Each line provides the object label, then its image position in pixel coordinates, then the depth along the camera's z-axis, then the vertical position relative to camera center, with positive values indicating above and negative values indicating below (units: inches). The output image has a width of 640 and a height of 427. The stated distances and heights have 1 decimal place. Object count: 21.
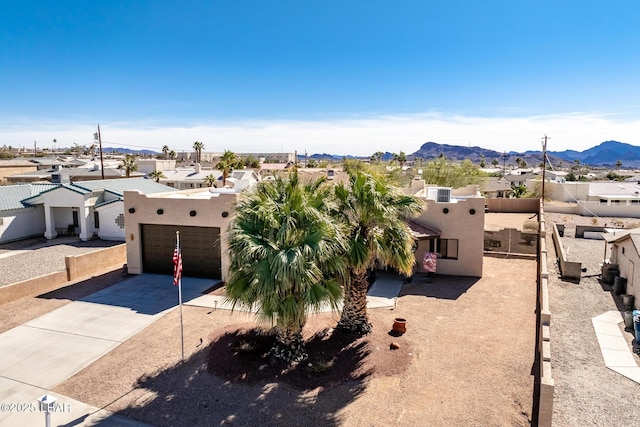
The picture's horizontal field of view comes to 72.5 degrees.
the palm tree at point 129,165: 2167.2 -3.1
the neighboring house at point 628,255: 693.3 -166.9
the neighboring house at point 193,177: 2171.5 -65.4
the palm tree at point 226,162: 2134.6 +10.2
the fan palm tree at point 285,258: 436.5 -96.4
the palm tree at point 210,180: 2037.6 -74.4
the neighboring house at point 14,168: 2223.2 -18.1
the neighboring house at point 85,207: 1202.0 -119.2
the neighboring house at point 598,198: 1787.6 -159.6
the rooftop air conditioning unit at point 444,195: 906.8 -67.0
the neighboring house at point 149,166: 2767.2 -10.0
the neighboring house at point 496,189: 2319.9 -138.3
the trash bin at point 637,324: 565.0 -210.2
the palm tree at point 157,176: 2086.6 -57.9
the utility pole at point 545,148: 1884.8 +62.4
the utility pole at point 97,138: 1850.4 +113.3
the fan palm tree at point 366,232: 517.0 -84.1
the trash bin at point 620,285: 760.3 -214.4
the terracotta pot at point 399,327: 569.6 -212.4
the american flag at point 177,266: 520.9 -121.0
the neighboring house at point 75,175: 2020.2 -47.3
